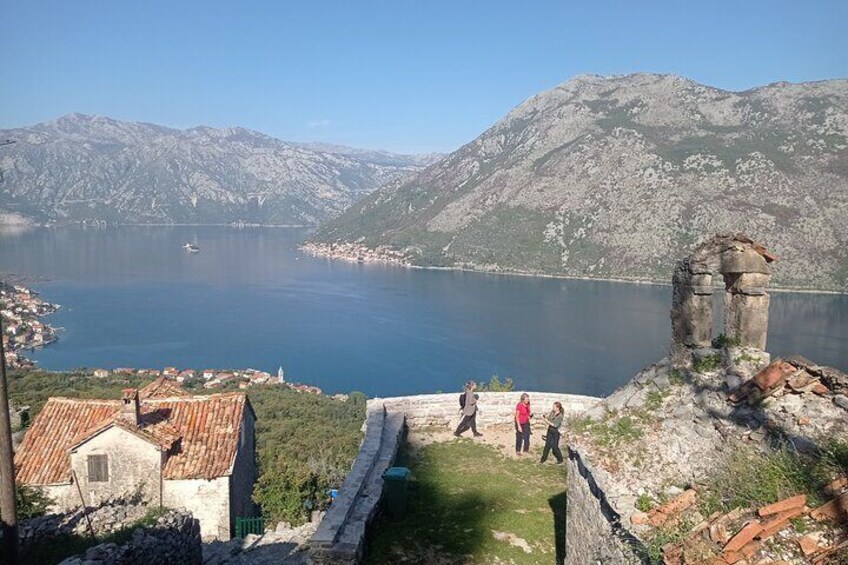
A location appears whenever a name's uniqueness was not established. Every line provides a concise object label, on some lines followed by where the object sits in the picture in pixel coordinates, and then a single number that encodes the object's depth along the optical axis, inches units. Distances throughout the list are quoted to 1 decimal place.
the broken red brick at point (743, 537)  184.2
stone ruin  354.9
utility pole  325.3
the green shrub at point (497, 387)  870.6
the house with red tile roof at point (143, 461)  611.5
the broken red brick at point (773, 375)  255.8
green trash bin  372.2
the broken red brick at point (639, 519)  230.4
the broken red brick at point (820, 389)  245.3
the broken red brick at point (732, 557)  181.5
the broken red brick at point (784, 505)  188.2
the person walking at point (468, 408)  525.7
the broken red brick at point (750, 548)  181.3
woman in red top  487.5
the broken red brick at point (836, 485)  191.9
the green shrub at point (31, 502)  537.3
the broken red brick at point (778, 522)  184.9
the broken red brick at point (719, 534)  191.2
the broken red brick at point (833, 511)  181.2
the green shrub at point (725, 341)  344.3
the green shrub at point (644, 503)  239.0
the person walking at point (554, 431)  476.4
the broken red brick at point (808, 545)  174.6
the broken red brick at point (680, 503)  226.5
